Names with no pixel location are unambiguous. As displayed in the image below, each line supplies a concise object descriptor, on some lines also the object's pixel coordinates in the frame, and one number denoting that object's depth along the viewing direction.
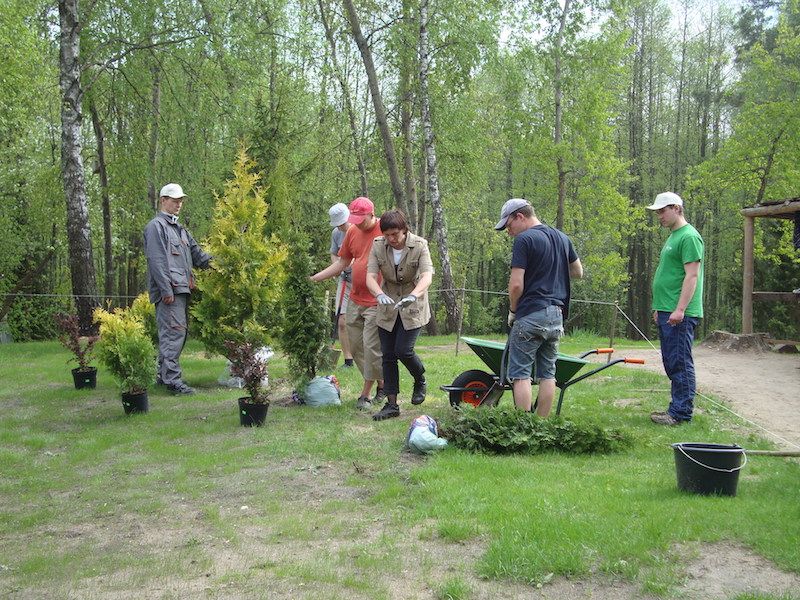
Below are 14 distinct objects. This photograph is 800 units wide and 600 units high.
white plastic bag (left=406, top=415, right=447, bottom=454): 4.96
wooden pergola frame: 12.41
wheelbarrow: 5.56
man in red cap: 6.38
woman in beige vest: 5.95
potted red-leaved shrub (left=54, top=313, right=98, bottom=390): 7.82
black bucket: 3.89
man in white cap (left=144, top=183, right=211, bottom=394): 7.18
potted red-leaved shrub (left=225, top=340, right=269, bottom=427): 5.88
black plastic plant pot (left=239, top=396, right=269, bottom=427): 5.94
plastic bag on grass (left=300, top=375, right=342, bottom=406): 6.76
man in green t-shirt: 5.77
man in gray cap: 5.20
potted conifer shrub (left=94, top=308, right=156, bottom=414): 6.27
